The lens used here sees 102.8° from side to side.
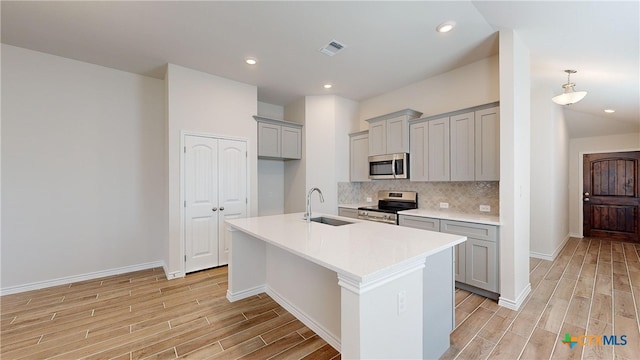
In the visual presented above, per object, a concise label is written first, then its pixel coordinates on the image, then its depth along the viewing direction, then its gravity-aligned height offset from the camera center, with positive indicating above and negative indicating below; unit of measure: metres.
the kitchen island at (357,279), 1.31 -0.72
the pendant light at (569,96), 3.00 +0.99
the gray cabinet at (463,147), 3.23 +0.42
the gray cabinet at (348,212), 4.49 -0.59
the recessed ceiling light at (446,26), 2.56 +1.57
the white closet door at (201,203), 3.64 -0.33
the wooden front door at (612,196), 5.34 -0.37
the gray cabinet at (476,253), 2.74 -0.84
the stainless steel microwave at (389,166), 3.99 +0.22
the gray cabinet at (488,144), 3.00 +0.43
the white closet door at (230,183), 3.95 -0.04
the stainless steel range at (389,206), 3.83 -0.45
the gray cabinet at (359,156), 4.70 +0.45
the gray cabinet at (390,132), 3.95 +0.78
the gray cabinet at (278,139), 4.45 +0.74
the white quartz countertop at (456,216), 2.84 -0.46
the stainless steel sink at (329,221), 2.72 -0.45
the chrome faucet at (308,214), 2.67 -0.36
